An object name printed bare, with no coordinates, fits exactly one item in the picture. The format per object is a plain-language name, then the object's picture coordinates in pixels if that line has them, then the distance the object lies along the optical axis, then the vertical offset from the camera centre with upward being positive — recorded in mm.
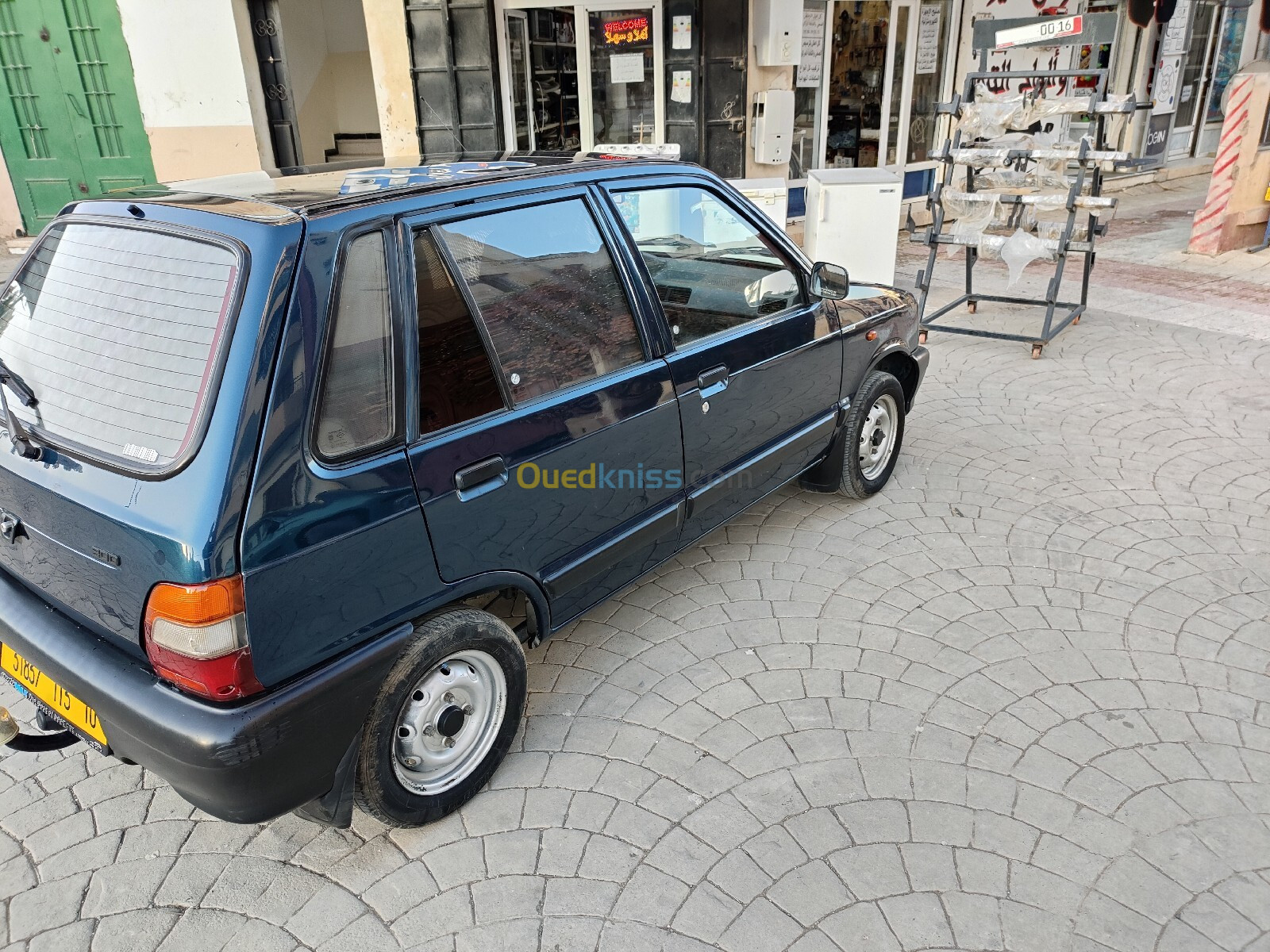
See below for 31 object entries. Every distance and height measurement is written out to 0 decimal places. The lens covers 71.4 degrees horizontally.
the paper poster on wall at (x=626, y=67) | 9641 +503
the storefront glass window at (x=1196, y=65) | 15084 +549
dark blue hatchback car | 2107 -841
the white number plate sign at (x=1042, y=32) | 6543 +514
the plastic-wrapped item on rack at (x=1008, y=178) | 6949 -537
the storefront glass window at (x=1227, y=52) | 15602 +765
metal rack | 6617 -645
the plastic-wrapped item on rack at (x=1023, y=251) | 6820 -1053
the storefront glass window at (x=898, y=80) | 11445 +349
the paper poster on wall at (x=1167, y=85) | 14500 +235
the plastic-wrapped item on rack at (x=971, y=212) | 6949 -780
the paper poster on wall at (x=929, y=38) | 11695 +861
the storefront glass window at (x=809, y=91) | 10609 +231
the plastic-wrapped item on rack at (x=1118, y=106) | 6461 -24
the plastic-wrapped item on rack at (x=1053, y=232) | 6797 -922
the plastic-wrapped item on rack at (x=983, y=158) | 6922 -377
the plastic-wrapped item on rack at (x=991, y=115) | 6914 -72
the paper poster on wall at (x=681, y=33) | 9164 +796
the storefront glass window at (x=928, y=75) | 11773 +408
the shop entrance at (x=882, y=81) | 11125 +339
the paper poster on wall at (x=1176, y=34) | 14156 +994
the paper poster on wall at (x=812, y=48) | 10555 +711
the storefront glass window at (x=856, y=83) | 11086 +329
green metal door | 8922 +268
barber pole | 9016 -768
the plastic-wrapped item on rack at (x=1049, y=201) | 6695 -682
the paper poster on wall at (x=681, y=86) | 9406 +289
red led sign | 9477 +858
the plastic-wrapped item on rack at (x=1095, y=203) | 6625 -703
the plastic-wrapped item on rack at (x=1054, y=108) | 6641 -28
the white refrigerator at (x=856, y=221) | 7668 -904
